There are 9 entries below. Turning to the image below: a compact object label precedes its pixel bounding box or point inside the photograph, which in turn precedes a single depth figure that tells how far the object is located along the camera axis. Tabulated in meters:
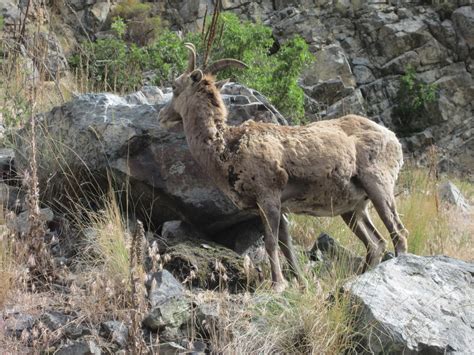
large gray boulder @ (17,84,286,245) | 14.46
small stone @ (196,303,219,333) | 9.37
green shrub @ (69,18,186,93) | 23.98
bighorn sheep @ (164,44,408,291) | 12.30
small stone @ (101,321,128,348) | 9.35
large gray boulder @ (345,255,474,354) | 8.87
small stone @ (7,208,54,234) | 12.09
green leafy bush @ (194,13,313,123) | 23.89
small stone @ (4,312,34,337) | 9.54
